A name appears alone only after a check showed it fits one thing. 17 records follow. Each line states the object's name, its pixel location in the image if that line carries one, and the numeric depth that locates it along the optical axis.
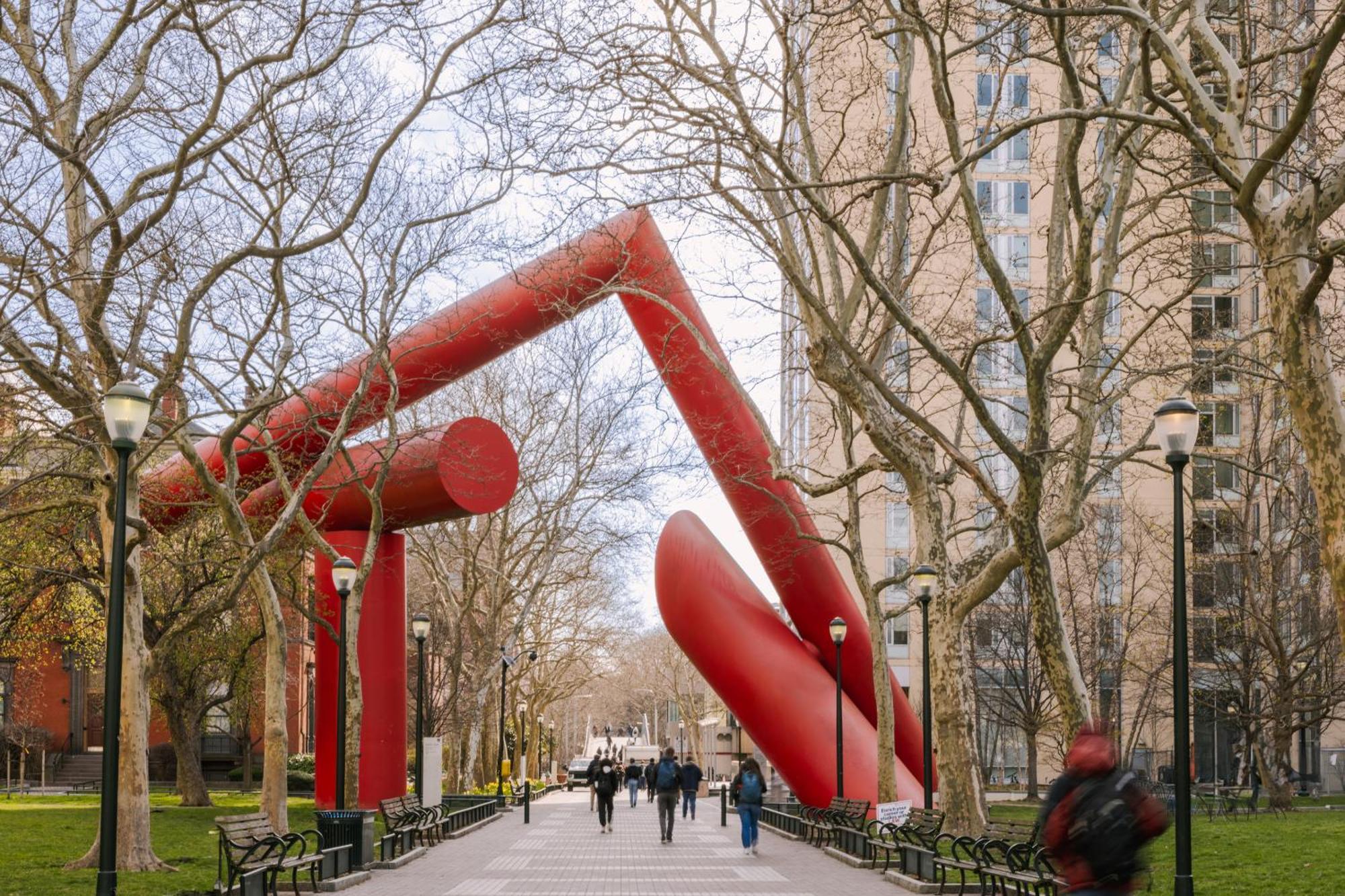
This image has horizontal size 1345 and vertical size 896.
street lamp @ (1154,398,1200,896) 10.22
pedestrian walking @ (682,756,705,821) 28.73
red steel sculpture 23.12
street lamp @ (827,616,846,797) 23.08
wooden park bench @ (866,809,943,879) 15.97
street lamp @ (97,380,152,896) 9.77
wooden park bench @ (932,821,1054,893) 12.63
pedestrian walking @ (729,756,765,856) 19.97
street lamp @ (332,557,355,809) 18.55
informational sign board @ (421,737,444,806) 27.06
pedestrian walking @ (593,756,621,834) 26.14
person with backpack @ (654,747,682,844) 23.12
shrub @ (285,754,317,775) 48.31
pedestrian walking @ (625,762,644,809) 36.78
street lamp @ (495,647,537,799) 35.67
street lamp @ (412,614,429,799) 24.41
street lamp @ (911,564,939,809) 18.66
